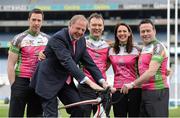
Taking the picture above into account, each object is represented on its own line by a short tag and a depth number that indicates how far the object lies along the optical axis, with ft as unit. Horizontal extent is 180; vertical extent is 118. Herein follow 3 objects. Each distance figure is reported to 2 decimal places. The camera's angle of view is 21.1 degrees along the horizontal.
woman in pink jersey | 20.80
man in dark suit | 16.71
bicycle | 15.61
